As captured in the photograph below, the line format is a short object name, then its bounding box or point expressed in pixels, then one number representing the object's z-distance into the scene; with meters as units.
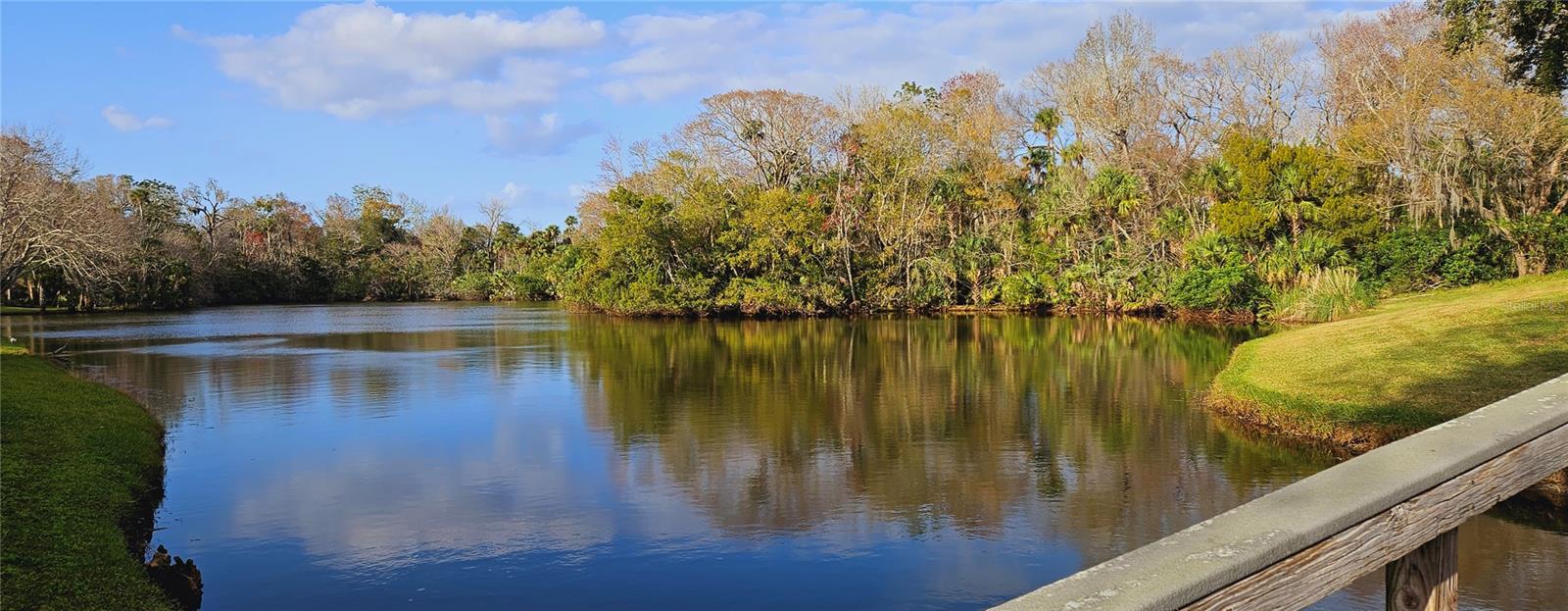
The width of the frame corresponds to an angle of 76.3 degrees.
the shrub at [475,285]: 76.62
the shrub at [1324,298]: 28.61
